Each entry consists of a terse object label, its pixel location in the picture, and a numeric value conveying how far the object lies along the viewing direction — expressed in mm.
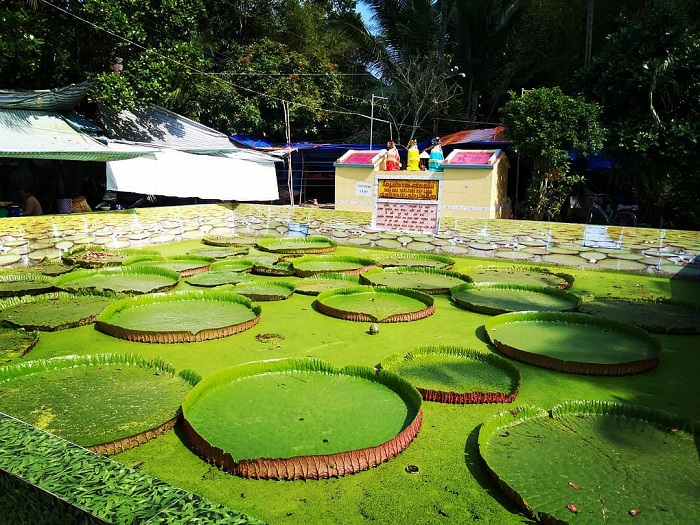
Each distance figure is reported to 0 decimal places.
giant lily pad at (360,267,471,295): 6160
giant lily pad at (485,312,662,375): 3734
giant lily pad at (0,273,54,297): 5551
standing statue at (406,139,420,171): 9852
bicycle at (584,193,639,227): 10125
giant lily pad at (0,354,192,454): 2668
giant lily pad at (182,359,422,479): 2380
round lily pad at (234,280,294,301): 5602
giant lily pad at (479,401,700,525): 2113
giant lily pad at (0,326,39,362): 3779
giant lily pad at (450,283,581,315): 5305
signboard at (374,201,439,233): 9055
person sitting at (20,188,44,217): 8930
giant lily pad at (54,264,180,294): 5887
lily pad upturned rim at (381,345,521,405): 3152
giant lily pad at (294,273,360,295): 5980
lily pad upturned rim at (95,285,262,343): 4238
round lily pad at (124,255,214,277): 6883
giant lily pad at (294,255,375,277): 6890
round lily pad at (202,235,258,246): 9531
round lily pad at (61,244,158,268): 7266
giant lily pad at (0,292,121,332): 4527
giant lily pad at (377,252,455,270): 7491
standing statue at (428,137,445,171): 9414
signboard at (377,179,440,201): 9055
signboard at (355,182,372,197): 9977
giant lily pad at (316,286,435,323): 4922
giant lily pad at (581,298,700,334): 4648
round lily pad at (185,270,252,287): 6325
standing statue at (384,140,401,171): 10117
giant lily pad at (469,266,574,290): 6445
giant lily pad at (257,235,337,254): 8664
